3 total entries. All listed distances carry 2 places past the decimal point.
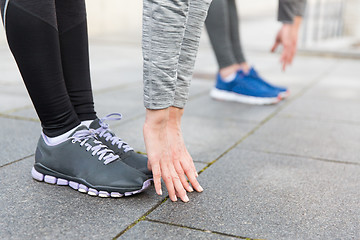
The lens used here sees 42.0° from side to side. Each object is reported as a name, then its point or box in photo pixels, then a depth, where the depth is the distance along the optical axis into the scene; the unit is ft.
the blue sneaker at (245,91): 10.25
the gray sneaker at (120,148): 5.24
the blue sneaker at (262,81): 10.58
